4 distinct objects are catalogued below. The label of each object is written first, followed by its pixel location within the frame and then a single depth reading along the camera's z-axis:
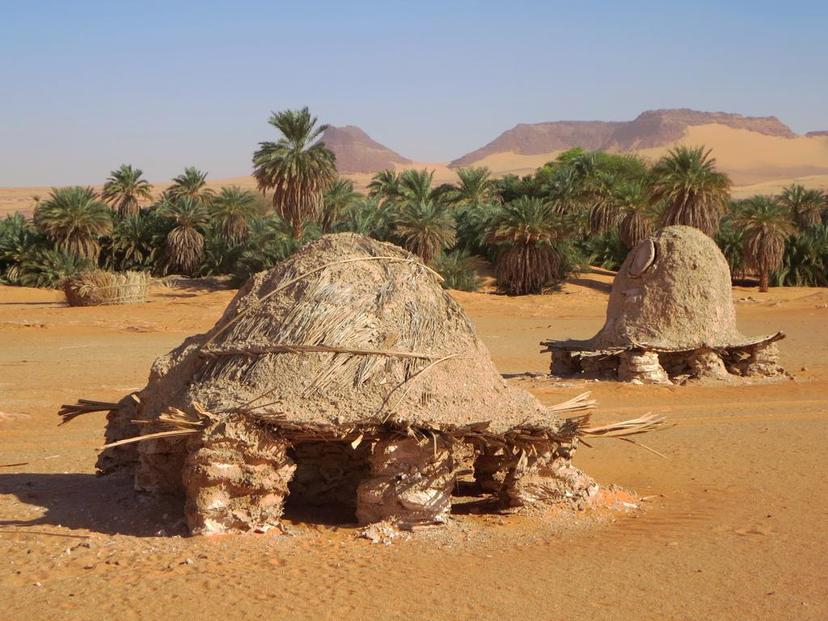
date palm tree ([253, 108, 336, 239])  35.72
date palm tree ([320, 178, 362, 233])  39.38
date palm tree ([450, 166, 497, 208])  48.81
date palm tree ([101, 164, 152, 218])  45.91
